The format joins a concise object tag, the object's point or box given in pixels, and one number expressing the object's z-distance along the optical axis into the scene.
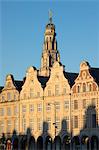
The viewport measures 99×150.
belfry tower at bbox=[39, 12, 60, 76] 150.00
